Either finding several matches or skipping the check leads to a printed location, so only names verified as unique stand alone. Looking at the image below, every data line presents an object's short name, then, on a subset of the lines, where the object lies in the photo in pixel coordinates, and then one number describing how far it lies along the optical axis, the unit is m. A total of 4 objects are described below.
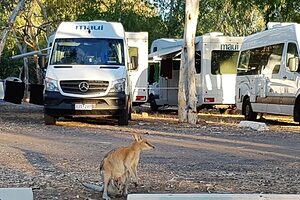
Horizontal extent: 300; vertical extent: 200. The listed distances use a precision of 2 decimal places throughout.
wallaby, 6.63
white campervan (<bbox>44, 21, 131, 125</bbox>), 16.62
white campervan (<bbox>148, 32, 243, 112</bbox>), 23.25
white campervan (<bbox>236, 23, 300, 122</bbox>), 17.89
